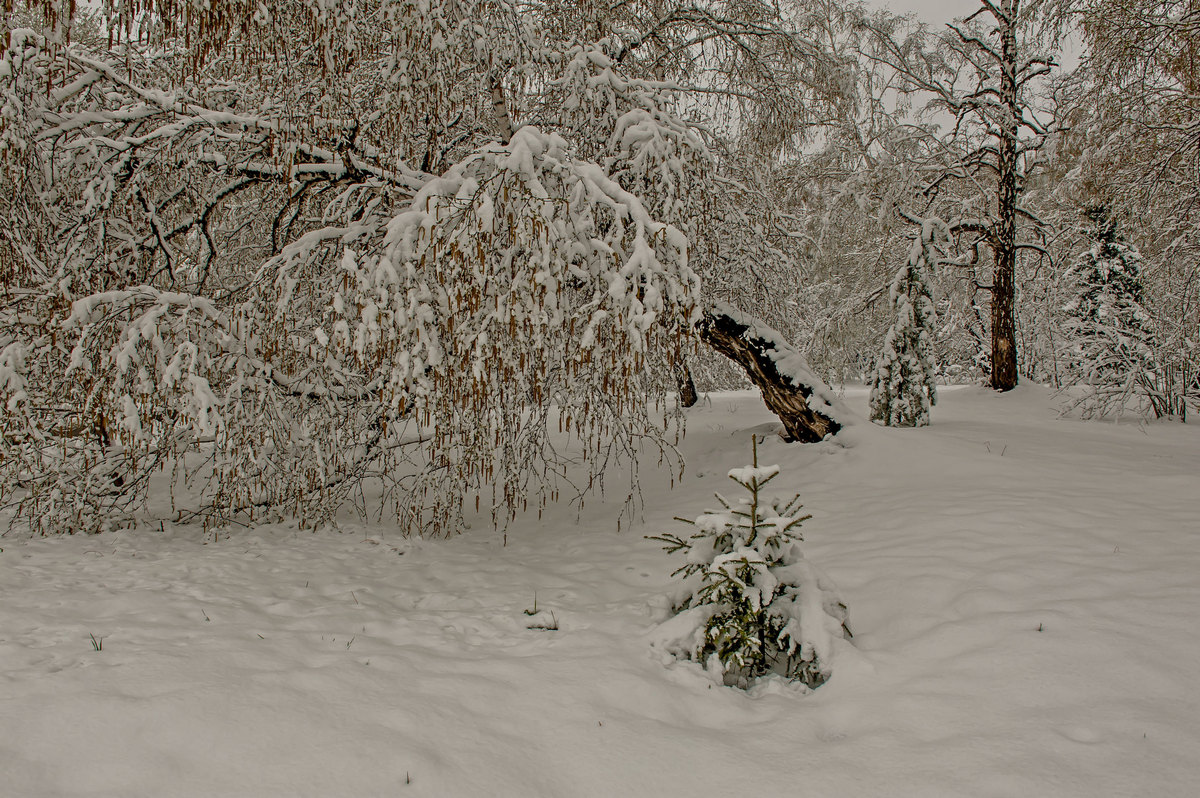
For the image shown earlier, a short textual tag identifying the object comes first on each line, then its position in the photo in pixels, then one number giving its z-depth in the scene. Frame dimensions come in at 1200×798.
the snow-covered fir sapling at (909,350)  8.55
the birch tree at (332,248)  4.25
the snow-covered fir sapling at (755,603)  3.39
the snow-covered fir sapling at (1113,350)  9.83
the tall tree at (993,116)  11.74
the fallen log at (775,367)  7.47
